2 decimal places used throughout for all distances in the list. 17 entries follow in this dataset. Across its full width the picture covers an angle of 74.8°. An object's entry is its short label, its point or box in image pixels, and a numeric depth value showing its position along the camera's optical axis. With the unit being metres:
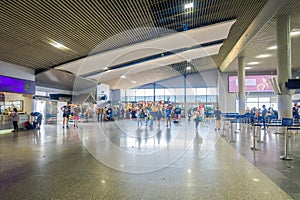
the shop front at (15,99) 8.90
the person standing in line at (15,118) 9.23
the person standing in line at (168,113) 12.25
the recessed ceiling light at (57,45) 6.86
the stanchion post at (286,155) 3.86
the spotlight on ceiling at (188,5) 5.81
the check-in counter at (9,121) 8.91
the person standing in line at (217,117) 9.68
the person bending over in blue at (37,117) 10.34
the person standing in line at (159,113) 13.17
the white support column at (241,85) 14.34
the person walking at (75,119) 11.30
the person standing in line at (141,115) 13.17
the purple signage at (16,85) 8.65
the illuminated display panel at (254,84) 18.62
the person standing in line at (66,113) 10.76
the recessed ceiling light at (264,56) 13.31
